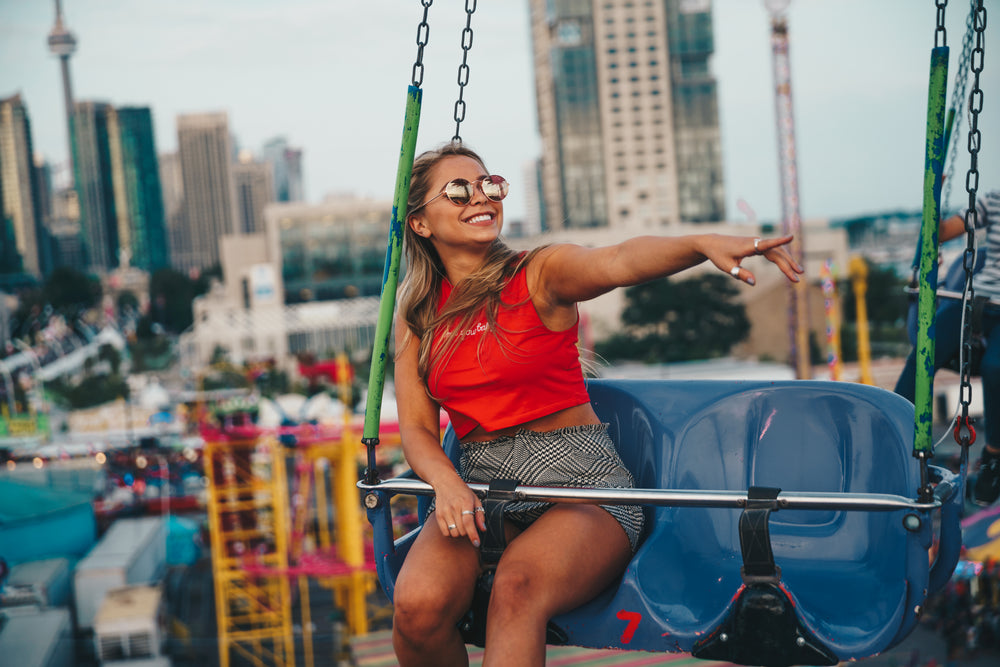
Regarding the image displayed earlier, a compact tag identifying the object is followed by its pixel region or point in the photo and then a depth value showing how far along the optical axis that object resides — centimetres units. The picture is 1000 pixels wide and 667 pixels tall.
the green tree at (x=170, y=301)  8619
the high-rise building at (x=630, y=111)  9612
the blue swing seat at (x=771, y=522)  230
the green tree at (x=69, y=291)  8219
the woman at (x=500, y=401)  219
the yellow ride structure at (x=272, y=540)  1580
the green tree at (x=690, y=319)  5441
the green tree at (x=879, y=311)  4788
